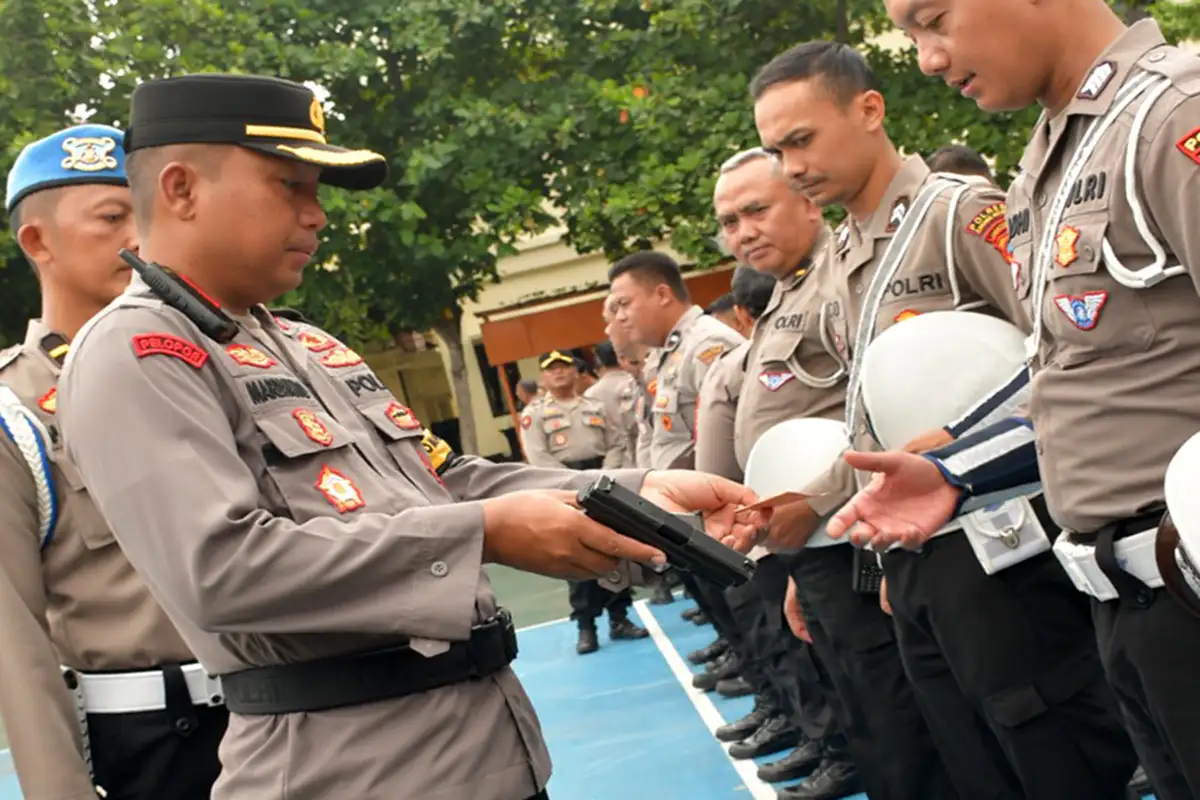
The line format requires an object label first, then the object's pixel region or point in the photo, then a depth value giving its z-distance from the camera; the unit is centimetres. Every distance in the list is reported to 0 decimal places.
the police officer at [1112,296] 181
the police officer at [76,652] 222
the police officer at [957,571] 254
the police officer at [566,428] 1045
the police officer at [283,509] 163
